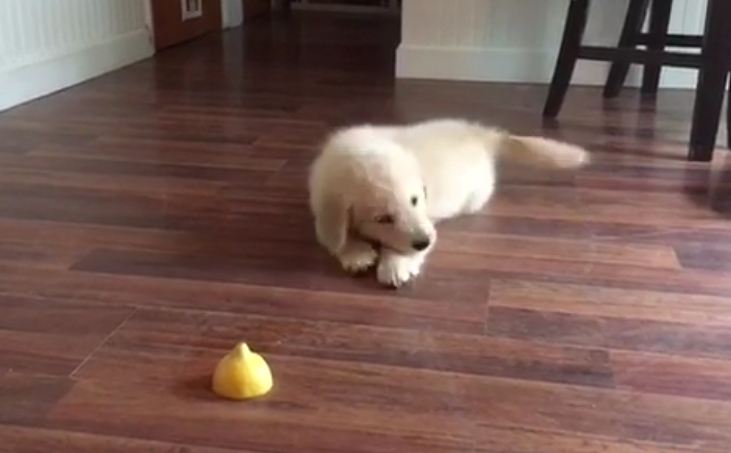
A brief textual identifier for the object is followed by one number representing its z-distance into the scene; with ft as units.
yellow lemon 3.49
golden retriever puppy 4.54
